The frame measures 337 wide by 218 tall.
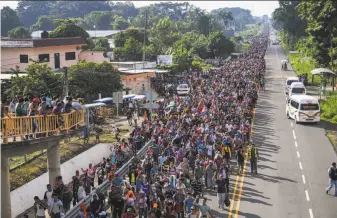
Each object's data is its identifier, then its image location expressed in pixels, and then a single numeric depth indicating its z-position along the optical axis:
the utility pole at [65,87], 28.38
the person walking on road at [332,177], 19.27
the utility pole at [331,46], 48.66
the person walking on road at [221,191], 17.69
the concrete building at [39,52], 46.75
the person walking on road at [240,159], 22.18
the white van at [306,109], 33.47
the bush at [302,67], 60.19
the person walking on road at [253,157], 21.92
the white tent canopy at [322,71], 46.09
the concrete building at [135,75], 46.62
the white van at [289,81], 48.92
